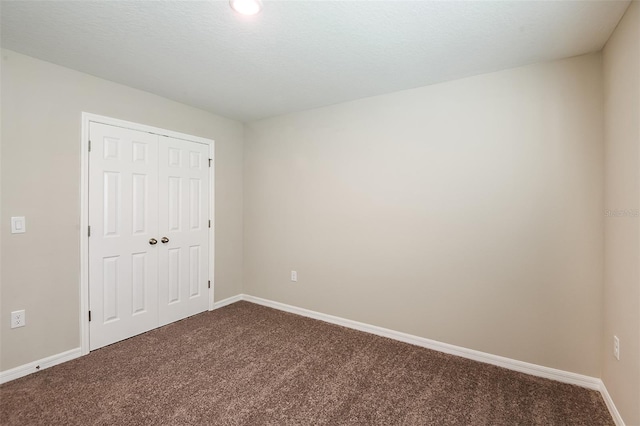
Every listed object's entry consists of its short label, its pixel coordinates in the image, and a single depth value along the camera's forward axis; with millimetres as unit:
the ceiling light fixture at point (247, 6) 1645
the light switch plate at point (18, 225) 2215
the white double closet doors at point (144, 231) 2707
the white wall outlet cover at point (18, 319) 2225
